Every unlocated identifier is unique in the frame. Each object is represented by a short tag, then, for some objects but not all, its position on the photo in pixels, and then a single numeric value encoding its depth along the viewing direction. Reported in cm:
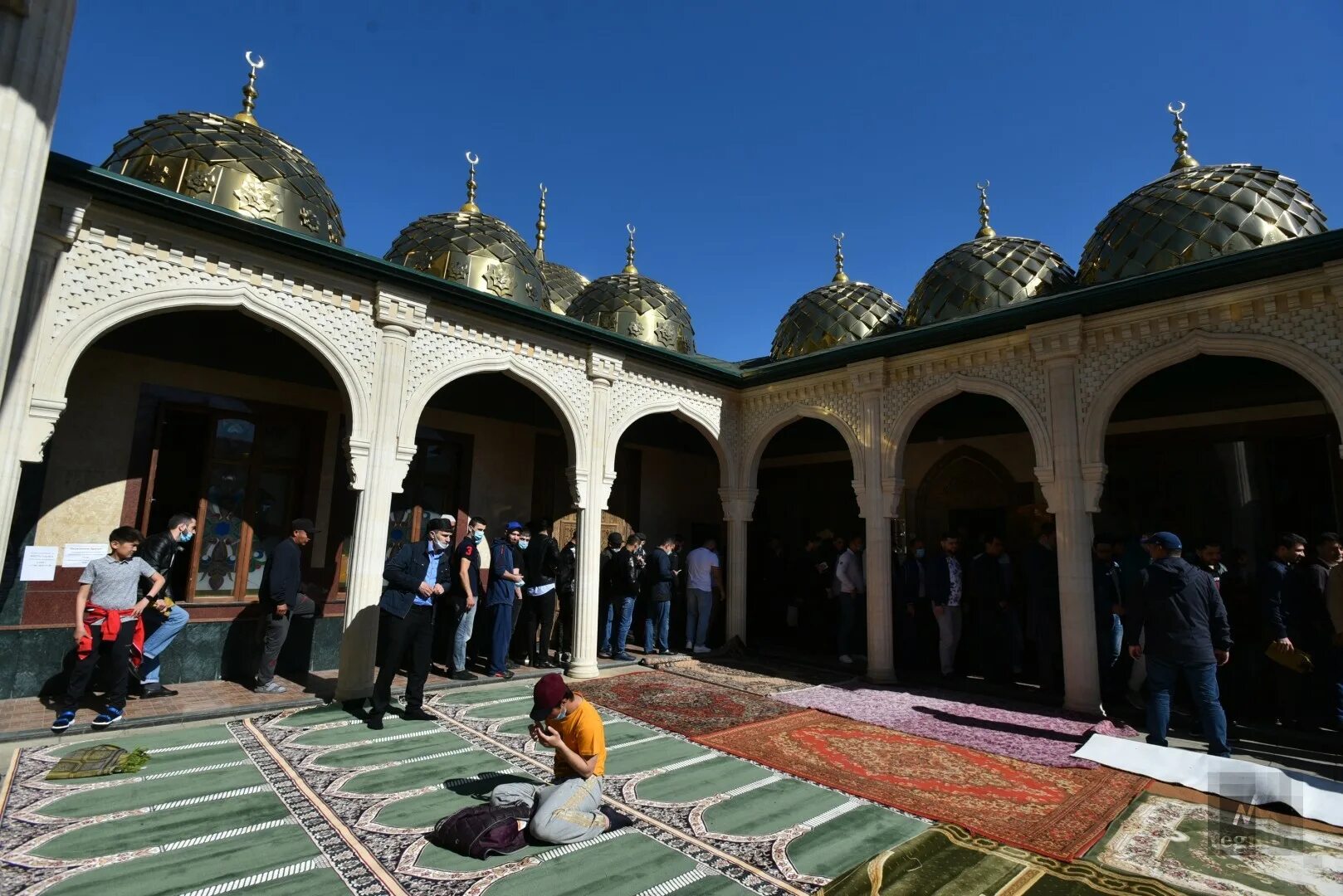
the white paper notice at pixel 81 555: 564
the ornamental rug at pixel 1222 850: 270
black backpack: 280
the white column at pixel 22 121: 277
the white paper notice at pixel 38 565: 542
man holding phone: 294
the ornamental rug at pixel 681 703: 517
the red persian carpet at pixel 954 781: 323
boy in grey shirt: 452
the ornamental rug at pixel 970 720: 466
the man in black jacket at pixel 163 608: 524
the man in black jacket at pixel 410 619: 484
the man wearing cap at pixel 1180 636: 427
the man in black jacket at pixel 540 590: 709
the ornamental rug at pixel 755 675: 656
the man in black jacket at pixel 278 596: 570
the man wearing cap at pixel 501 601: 660
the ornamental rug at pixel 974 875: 257
